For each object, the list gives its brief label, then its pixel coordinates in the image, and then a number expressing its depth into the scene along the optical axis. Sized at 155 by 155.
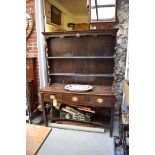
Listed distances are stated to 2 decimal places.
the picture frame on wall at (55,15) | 3.85
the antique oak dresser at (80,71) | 2.34
